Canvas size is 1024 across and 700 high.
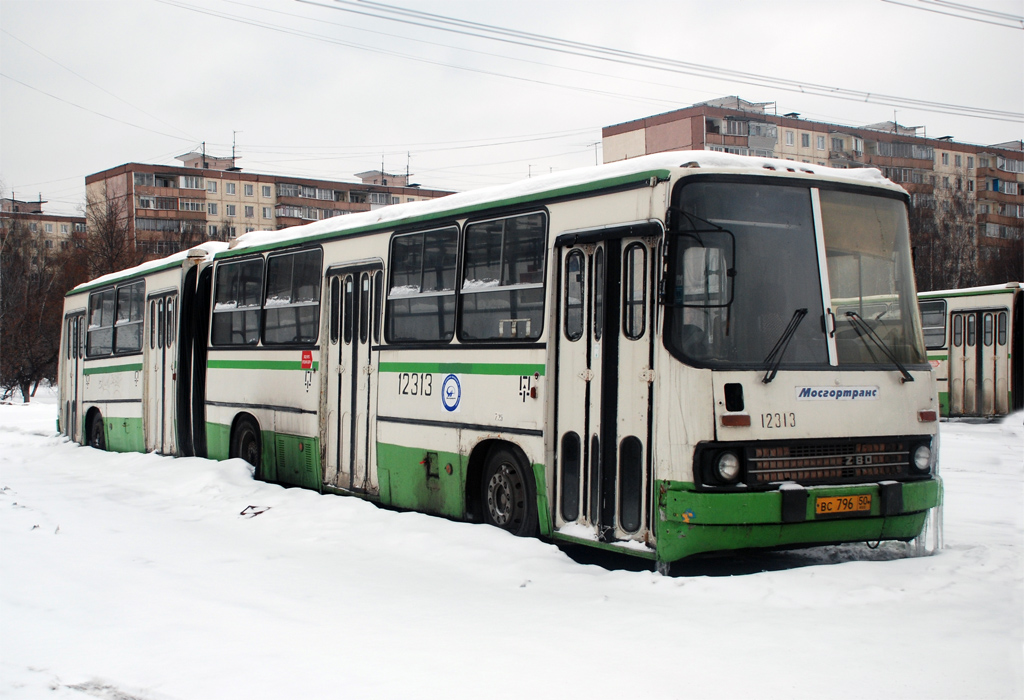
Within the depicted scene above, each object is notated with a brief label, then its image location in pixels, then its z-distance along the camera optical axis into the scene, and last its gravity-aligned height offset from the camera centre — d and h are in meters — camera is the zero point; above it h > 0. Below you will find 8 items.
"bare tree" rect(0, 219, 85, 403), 49.66 +2.49
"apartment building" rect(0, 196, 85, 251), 65.31 +15.90
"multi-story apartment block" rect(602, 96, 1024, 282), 71.81 +17.08
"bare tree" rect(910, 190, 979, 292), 60.62 +7.58
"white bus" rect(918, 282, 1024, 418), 23.55 +0.40
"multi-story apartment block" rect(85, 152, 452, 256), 89.56 +15.48
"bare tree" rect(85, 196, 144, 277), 52.50 +6.25
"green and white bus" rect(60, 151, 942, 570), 7.03 +0.02
